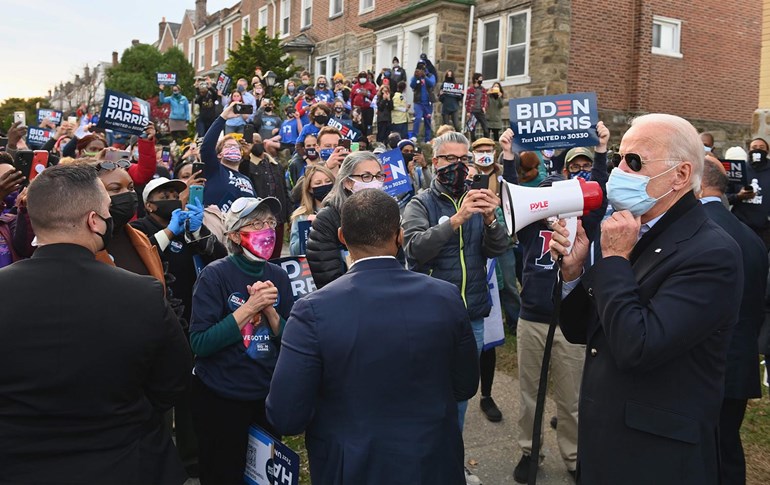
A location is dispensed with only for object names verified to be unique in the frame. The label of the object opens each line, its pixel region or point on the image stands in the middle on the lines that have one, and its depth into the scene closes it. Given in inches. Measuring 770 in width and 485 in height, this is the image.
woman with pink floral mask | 135.2
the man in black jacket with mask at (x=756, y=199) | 336.2
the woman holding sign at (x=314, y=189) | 211.2
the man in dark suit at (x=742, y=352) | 152.9
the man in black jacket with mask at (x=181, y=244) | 167.3
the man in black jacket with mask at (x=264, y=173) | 322.0
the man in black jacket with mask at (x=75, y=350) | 86.2
